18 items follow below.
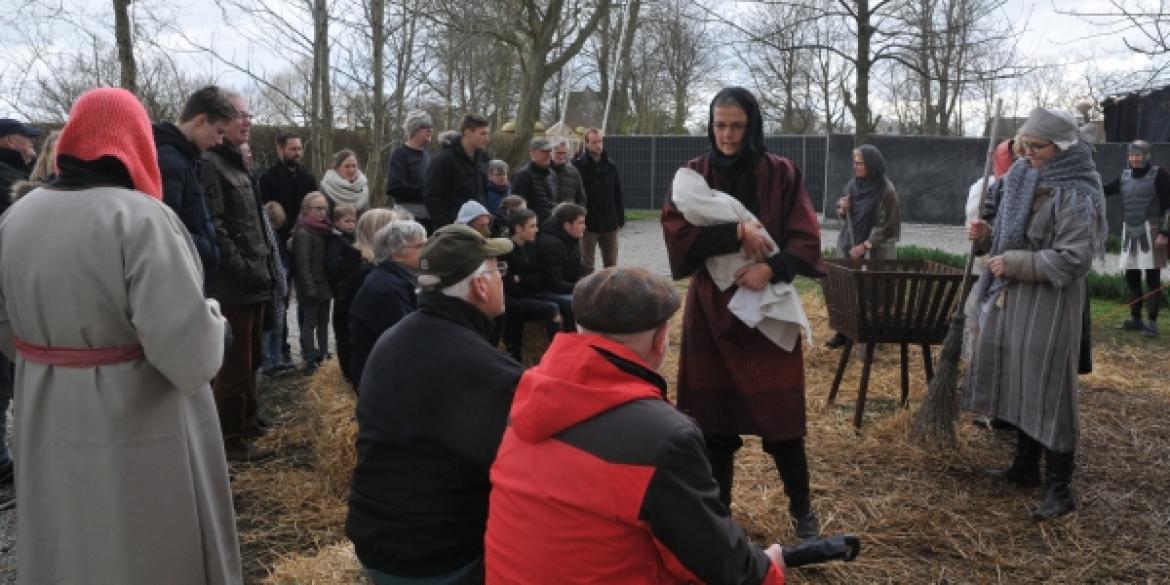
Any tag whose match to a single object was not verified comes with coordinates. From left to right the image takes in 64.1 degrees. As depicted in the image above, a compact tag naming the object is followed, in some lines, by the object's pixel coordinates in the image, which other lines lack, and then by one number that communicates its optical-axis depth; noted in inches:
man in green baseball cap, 90.7
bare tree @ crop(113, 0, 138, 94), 383.2
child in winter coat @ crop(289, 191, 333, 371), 286.4
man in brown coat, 193.0
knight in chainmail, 353.4
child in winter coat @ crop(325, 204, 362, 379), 290.8
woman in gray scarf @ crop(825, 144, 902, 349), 300.5
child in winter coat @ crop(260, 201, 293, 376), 279.4
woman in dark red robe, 139.7
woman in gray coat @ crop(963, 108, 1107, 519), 161.8
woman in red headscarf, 107.0
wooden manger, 206.8
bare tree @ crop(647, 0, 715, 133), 1285.7
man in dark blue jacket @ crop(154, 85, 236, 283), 167.2
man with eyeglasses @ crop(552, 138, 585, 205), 360.8
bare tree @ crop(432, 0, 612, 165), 657.0
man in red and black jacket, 72.5
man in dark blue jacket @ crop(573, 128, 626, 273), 395.2
